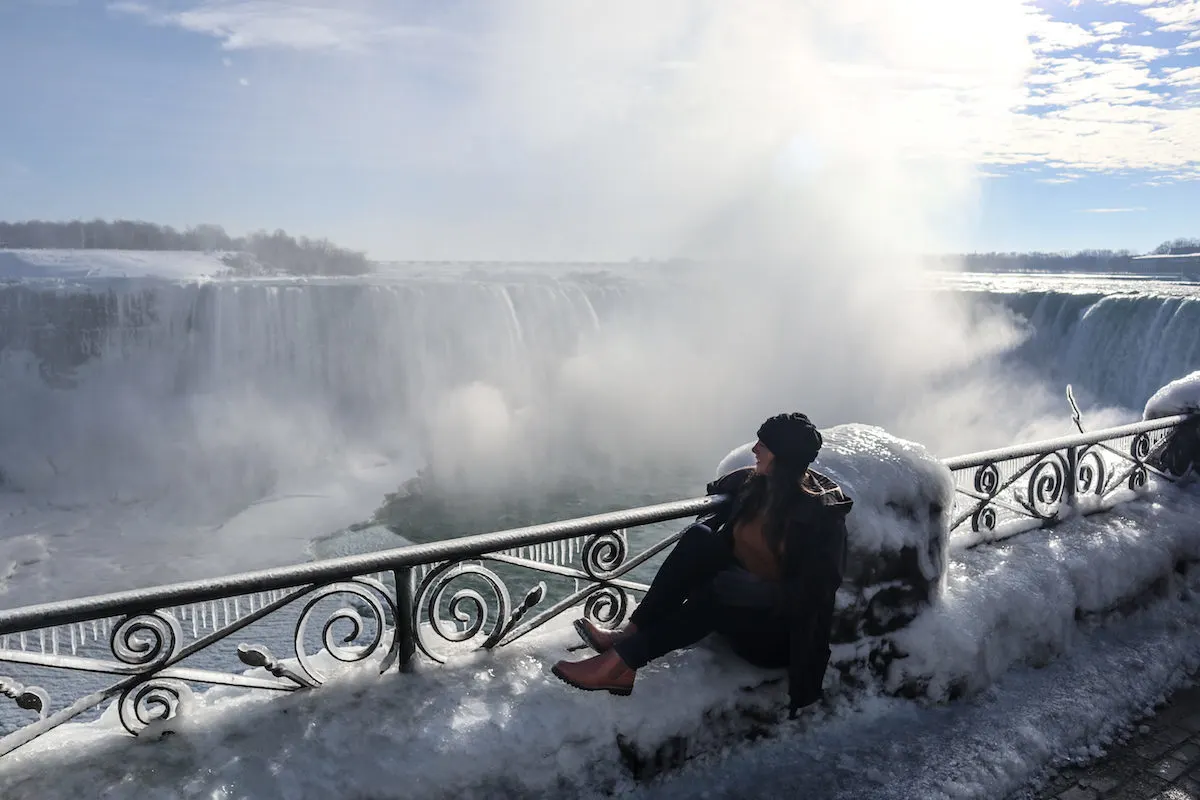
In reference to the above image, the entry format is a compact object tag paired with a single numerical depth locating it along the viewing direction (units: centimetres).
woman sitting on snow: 305
